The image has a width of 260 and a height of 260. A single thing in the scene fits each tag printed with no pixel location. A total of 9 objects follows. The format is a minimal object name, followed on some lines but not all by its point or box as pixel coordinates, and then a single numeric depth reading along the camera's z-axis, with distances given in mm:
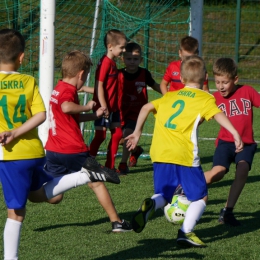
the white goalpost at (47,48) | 14997
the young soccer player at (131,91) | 16343
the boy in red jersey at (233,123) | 11299
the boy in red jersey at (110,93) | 14765
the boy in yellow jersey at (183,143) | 9510
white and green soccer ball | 9968
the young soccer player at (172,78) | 16012
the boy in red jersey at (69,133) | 10314
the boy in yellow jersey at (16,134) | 8059
